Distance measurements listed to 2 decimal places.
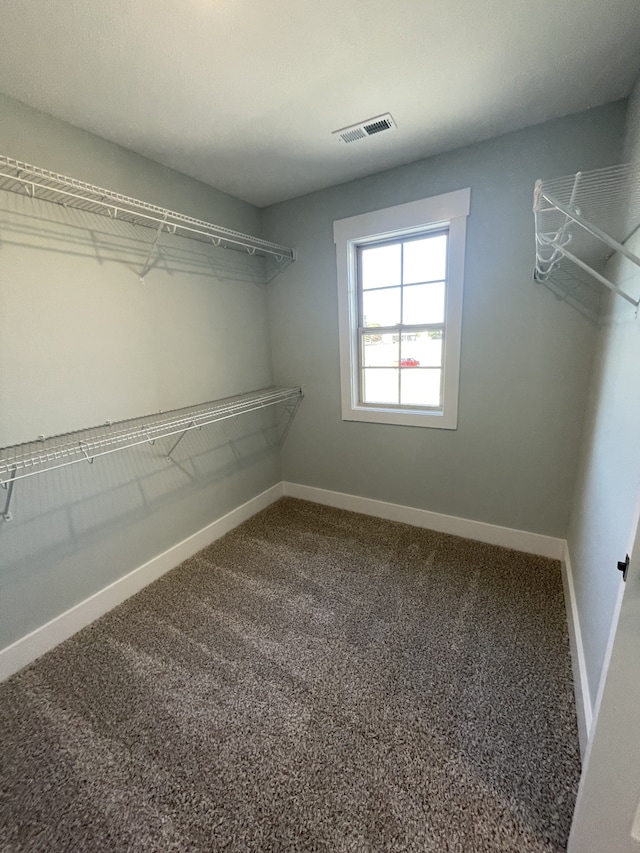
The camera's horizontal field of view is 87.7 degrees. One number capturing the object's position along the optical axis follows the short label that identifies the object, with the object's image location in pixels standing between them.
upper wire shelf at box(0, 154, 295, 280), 1.31
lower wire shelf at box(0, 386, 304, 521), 1.34
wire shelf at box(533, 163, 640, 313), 0.98
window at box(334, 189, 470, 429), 2.04
